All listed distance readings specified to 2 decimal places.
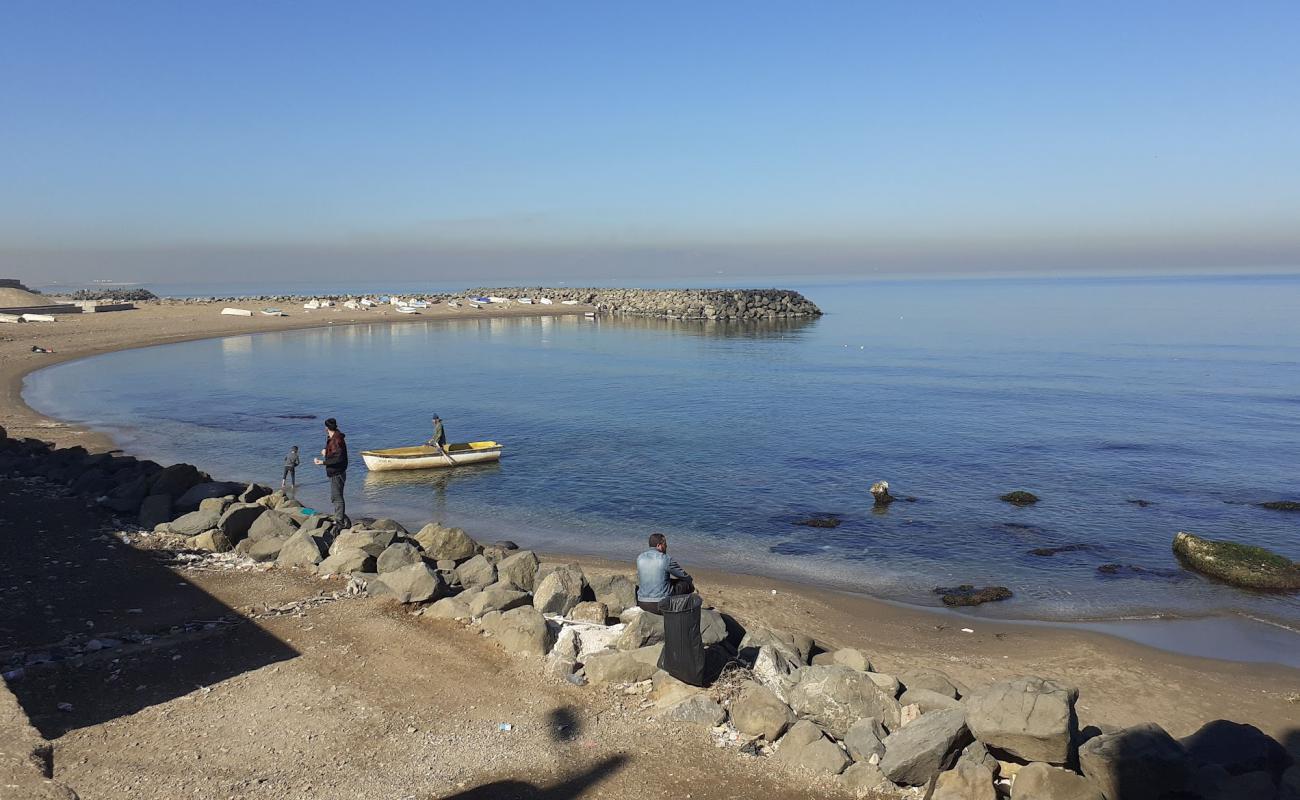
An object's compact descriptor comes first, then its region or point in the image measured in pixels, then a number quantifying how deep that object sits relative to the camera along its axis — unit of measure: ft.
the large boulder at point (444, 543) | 53.67
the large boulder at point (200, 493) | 60.90
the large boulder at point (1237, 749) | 31.07
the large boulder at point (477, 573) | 48.39
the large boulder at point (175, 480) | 63.36
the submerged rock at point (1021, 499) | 83.56
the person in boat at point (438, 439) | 97.45
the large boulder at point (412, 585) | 44.50
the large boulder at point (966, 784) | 28.58
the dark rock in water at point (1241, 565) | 62.95
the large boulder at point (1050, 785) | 27.89
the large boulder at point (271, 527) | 54.54
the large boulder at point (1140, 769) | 28.17
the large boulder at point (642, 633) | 38.81
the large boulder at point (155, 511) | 57.88
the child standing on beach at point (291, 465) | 83.30
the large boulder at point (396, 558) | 48.16
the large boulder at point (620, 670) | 36.83
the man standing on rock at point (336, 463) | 59.36
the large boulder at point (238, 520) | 54.80
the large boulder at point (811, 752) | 30.83
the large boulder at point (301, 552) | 50.67
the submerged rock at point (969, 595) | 59.31
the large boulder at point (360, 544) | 50.55
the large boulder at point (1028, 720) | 29.22
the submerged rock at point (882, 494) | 83.25
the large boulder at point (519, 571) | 48.37
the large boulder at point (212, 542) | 53.72
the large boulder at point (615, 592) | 45.98
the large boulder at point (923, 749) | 29.73
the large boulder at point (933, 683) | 37.55
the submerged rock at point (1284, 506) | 81.35
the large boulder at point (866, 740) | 31.53
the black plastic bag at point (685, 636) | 35.45
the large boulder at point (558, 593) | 43.68
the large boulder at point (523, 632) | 39.29
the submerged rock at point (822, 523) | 76.95
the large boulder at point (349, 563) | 48.88
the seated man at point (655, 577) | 37.24
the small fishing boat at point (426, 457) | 96.27
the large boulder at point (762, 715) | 32.58
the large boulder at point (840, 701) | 33.71
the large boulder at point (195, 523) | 56.08
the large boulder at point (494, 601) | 42.88
